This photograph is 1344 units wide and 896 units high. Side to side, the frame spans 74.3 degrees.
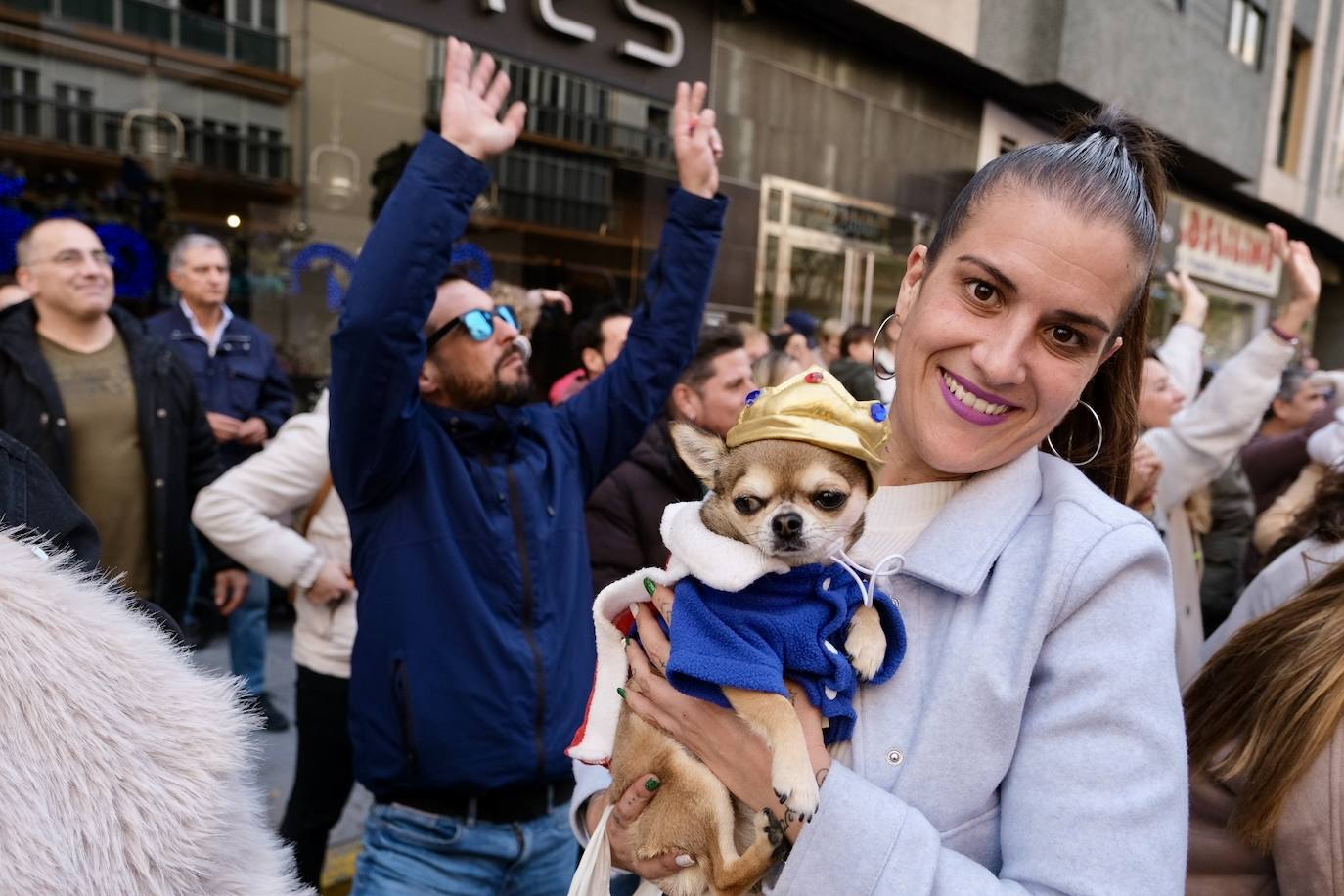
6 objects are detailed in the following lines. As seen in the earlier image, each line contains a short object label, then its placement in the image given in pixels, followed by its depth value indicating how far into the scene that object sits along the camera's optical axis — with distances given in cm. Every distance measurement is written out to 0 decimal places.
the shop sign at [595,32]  741
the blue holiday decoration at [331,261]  699
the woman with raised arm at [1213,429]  375
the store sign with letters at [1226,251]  1803
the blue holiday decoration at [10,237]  557
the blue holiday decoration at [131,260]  602
